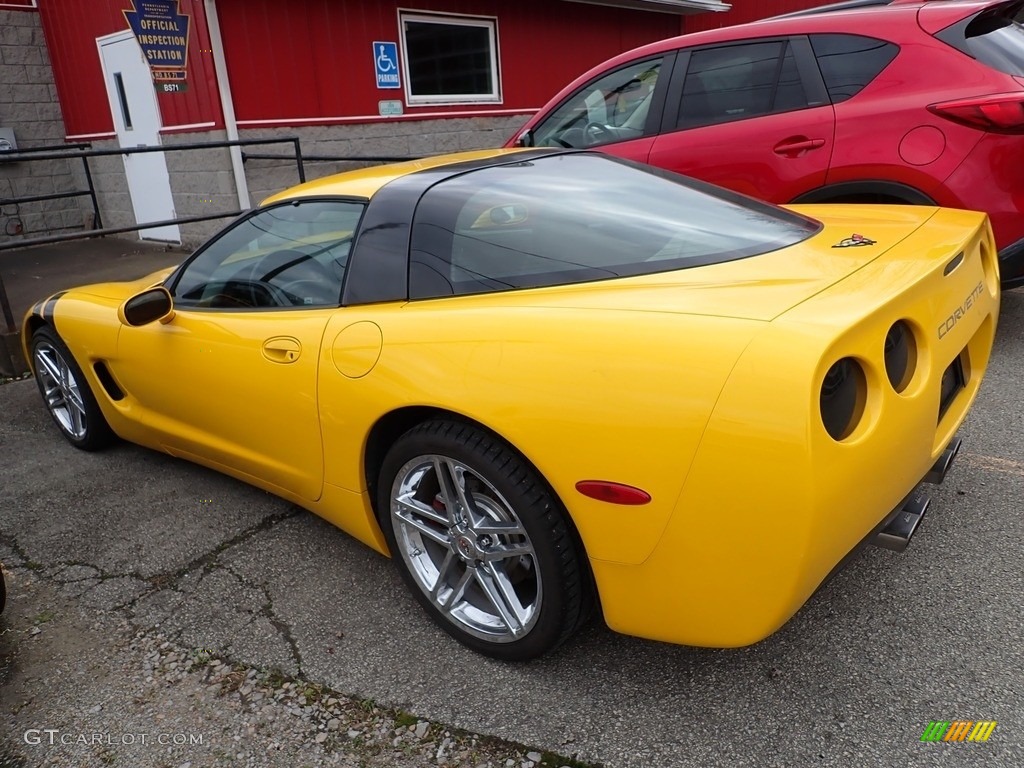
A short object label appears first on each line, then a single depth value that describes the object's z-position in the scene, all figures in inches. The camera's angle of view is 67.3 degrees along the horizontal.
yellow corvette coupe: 64.5
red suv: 147.0
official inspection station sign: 286.0
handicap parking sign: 346.6
